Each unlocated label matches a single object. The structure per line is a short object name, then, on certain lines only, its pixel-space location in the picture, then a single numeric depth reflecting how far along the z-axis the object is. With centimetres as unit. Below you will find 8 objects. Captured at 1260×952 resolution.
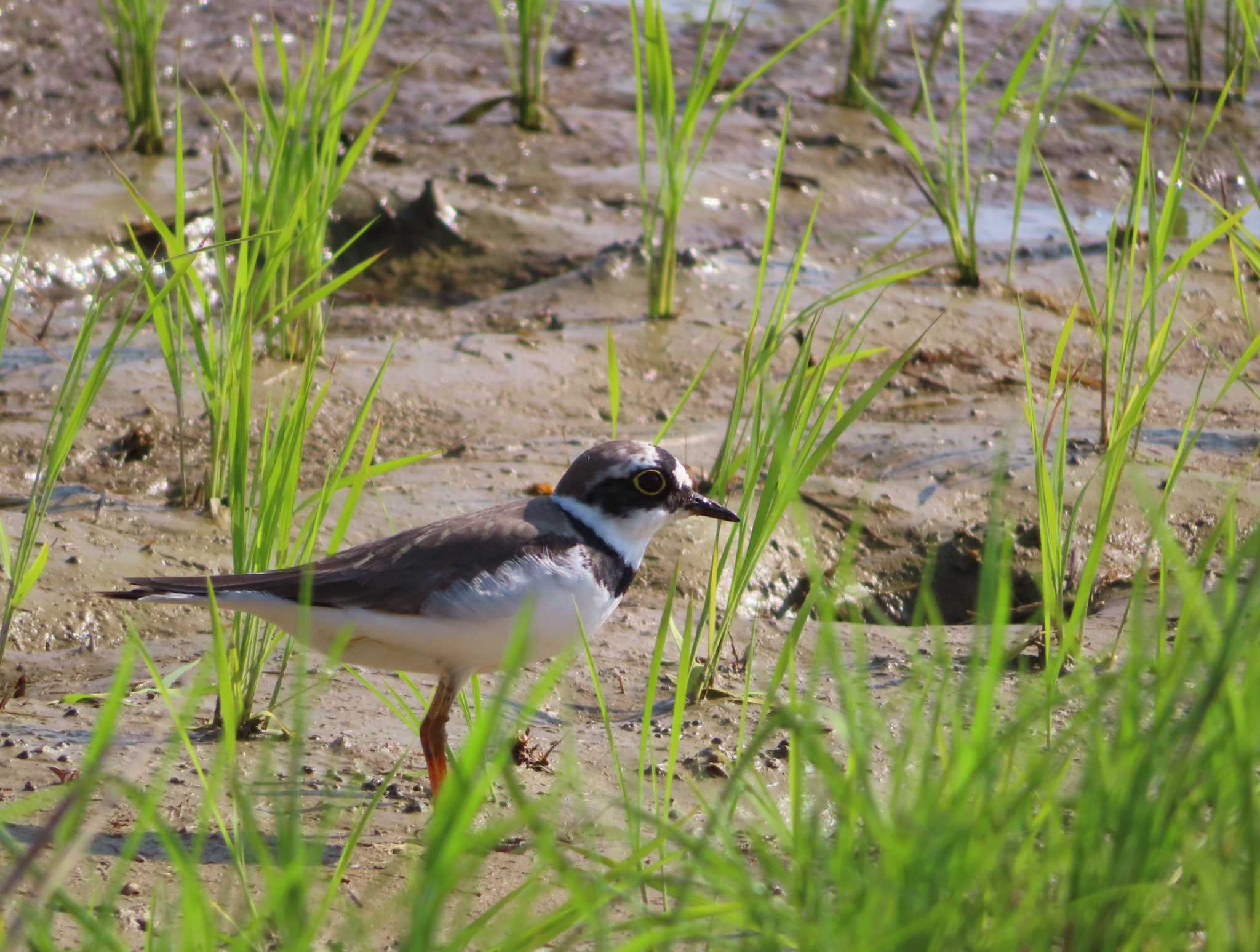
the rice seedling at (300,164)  811
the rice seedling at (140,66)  1469
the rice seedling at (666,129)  1041
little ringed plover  677
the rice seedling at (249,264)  743
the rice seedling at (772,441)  676
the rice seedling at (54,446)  660
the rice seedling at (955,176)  1099
